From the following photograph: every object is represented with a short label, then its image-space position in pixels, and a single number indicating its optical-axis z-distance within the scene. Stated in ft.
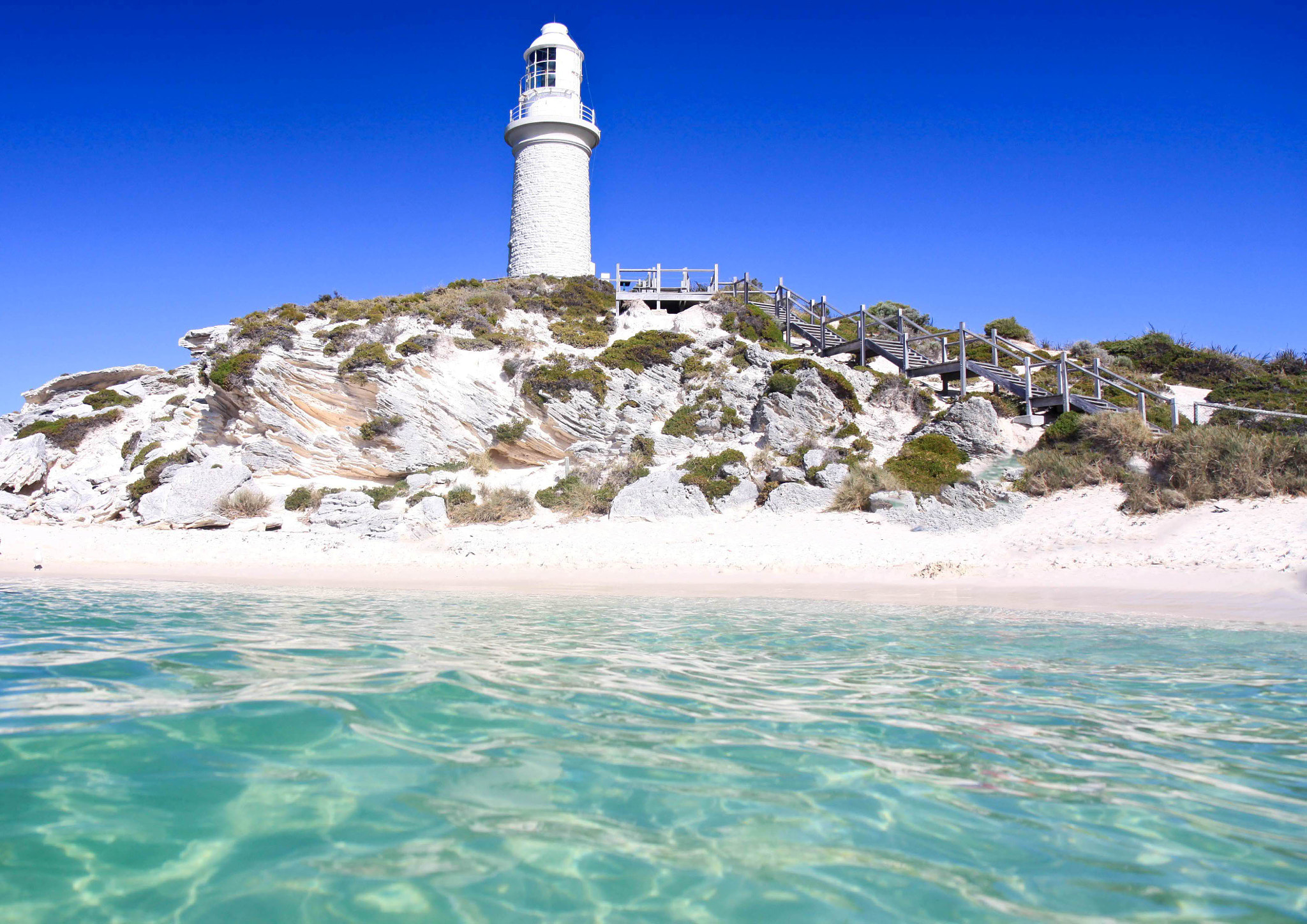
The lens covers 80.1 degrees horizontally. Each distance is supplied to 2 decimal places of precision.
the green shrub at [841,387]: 71.67
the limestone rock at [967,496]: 53.72
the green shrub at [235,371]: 71.87
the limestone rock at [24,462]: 74.18
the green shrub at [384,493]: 64.86
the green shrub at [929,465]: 56.39
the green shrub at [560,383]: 74.33
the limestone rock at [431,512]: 60.95
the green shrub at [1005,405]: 65.67
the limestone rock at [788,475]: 60.85
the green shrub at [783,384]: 71.41
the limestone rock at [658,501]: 59.47
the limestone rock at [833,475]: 59.31
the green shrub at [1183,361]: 85.30
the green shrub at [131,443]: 79.30
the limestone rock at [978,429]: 61.11
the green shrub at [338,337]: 76.38
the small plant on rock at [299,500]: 65.05
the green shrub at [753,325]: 86.94
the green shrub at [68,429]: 81.41
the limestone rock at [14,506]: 69.10
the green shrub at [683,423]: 73.10
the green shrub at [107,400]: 86.17
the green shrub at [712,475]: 61.00
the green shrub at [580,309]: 84.94
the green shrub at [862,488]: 56.24
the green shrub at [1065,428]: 57.67
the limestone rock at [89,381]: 90.43
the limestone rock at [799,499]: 57.98
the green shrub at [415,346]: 76.43
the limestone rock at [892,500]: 54.65
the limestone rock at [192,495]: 63.67
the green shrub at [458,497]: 63.87
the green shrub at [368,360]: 74.02
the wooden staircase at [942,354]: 62.18
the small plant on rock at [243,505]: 64.13
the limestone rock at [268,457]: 70.18
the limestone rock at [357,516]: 59.47
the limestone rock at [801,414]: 69.21
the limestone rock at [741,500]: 60.08
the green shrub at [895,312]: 110.63
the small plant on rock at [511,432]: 72.33
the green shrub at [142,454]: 75.05
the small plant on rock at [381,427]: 72.28
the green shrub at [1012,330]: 100.48
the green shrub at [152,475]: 67.77
